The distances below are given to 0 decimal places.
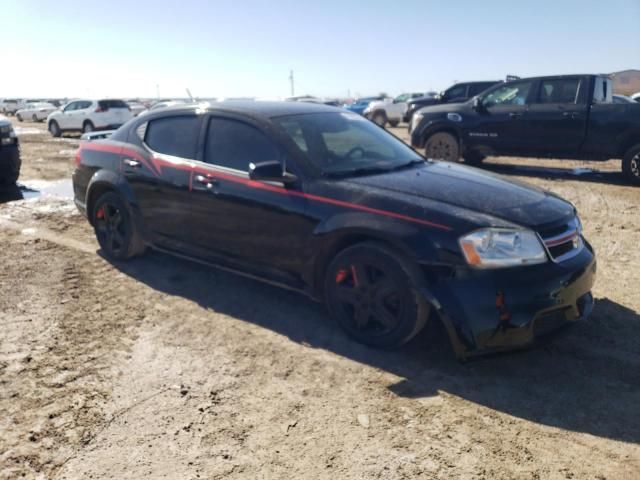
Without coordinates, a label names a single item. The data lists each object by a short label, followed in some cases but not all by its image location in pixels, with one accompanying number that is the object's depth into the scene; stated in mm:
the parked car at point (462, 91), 16422
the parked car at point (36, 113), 35250
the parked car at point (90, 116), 20641
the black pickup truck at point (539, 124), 9445
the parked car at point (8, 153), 8625
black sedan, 3135
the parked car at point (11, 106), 47531
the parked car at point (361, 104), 29170
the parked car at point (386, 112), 25094
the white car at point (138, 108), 29586
